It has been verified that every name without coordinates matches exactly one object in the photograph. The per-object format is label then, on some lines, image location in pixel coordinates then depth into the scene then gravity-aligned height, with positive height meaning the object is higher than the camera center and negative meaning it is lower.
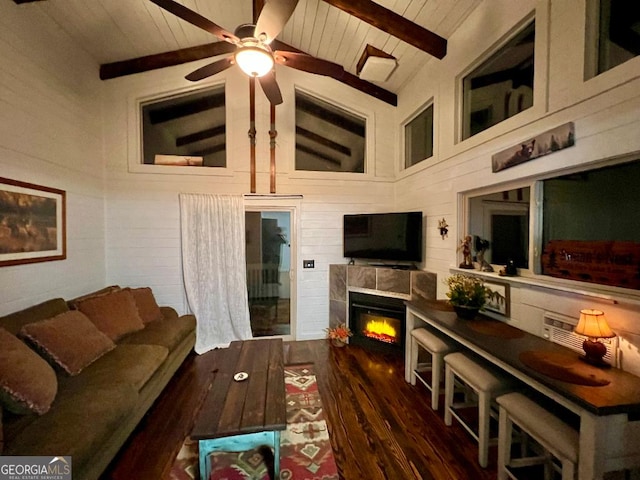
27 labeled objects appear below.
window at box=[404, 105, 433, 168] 3.50 +1.33
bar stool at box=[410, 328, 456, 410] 2.37 -1.06
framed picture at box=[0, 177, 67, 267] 2.25 +0.08
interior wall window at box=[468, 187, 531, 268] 2.27 +0.09
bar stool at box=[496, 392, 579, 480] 1.31 -1.02
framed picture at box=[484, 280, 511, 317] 2.30 -0.55
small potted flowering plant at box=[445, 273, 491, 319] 2.33 -0.53
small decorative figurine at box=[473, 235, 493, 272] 2.58 -0.15
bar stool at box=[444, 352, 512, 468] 1.80 -1.04
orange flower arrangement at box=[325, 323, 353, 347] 3.76 -1.39
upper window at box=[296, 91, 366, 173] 4.15 +1.50
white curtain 3.75 -0.46
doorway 4.02 -0.55
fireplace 3.50 -1.18
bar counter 1.20 -0.75
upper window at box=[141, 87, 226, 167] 3.83 +1.48
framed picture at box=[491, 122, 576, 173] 1.78 +0.64
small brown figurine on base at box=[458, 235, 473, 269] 2.76 -0.19
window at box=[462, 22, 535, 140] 2.16 +1.34
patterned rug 1.76 -1.54
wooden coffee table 1.55 -1.09
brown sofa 1.46 -1.03
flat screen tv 3.48 -0.03
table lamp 1.48 -0.53
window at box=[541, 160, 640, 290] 1.59 +0.06
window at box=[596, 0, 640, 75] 1.55 +1.20
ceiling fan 1.88 +1.48
